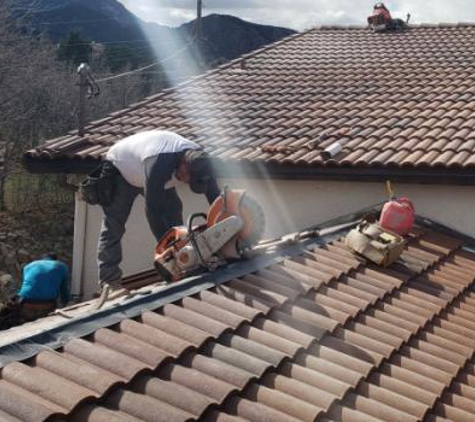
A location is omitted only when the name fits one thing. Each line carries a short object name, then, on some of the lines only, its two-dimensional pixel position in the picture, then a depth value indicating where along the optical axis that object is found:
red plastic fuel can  6.44
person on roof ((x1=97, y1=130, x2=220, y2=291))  5.64
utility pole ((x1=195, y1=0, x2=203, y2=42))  23.38
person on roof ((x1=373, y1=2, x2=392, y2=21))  12.71
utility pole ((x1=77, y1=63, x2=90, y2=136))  9.24
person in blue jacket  7.58
